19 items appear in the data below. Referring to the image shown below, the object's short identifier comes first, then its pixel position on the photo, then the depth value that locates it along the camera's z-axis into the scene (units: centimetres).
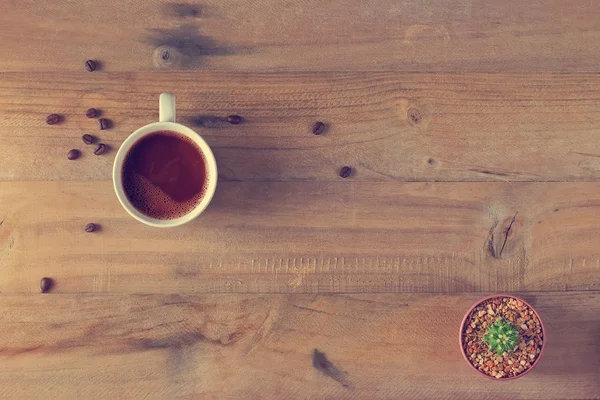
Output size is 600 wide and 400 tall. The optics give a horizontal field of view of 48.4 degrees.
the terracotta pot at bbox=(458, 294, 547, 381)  115
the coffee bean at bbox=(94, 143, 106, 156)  118
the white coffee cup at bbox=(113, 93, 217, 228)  110
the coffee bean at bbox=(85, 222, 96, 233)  118
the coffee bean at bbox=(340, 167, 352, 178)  119
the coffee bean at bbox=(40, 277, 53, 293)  118
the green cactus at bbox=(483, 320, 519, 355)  111
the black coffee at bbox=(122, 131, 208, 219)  114
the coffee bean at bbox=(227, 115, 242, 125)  118
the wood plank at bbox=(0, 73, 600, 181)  120
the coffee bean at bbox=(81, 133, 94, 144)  118
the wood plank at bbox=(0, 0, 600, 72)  120
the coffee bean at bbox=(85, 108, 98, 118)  118
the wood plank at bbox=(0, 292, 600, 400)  120
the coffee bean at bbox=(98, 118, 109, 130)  118
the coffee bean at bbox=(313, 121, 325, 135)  119
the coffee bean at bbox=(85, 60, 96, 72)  118
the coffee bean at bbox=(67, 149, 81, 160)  118
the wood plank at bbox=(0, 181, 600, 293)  119
